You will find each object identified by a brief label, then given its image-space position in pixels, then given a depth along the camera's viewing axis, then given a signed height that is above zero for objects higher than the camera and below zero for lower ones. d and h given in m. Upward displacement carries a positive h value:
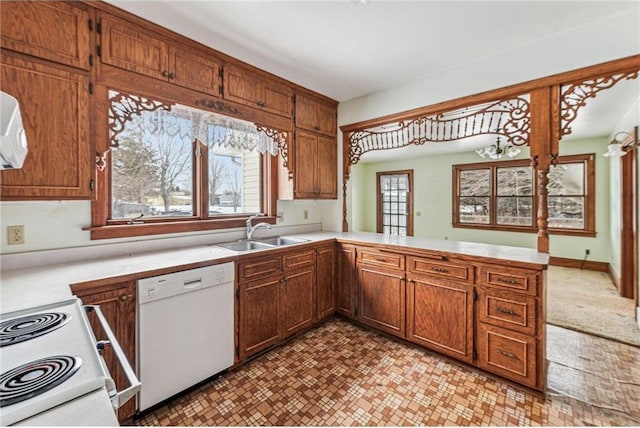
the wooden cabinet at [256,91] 2.46 +1.14
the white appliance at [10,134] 0.93 +0.27
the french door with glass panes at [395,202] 7.15 +0.26
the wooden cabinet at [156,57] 1.84 +1.13
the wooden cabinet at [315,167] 3.15 +0.54
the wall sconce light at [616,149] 3.45 +0.76
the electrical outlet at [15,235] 1.69 -0.13
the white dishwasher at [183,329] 1.71 -0.77
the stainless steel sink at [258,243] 2.67 -0.31
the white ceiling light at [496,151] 4.27 +0.96
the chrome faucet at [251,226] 2.90 -0.14
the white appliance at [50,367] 0.62 -0.42
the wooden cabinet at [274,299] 2.24 -0.75
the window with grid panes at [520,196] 5.25 +0.33
